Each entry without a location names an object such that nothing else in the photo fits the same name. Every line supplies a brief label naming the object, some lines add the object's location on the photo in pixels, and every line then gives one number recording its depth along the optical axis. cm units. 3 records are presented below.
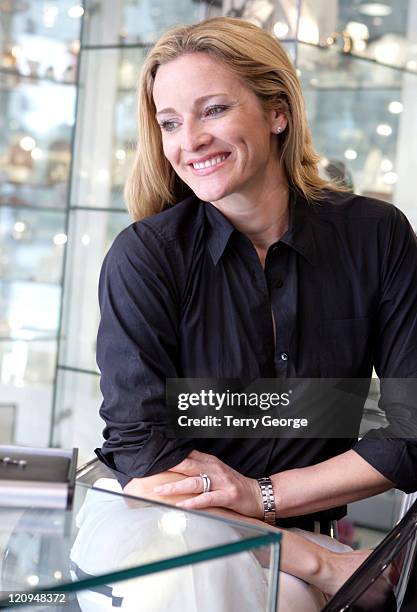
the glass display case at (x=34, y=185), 405
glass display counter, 116
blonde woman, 169
